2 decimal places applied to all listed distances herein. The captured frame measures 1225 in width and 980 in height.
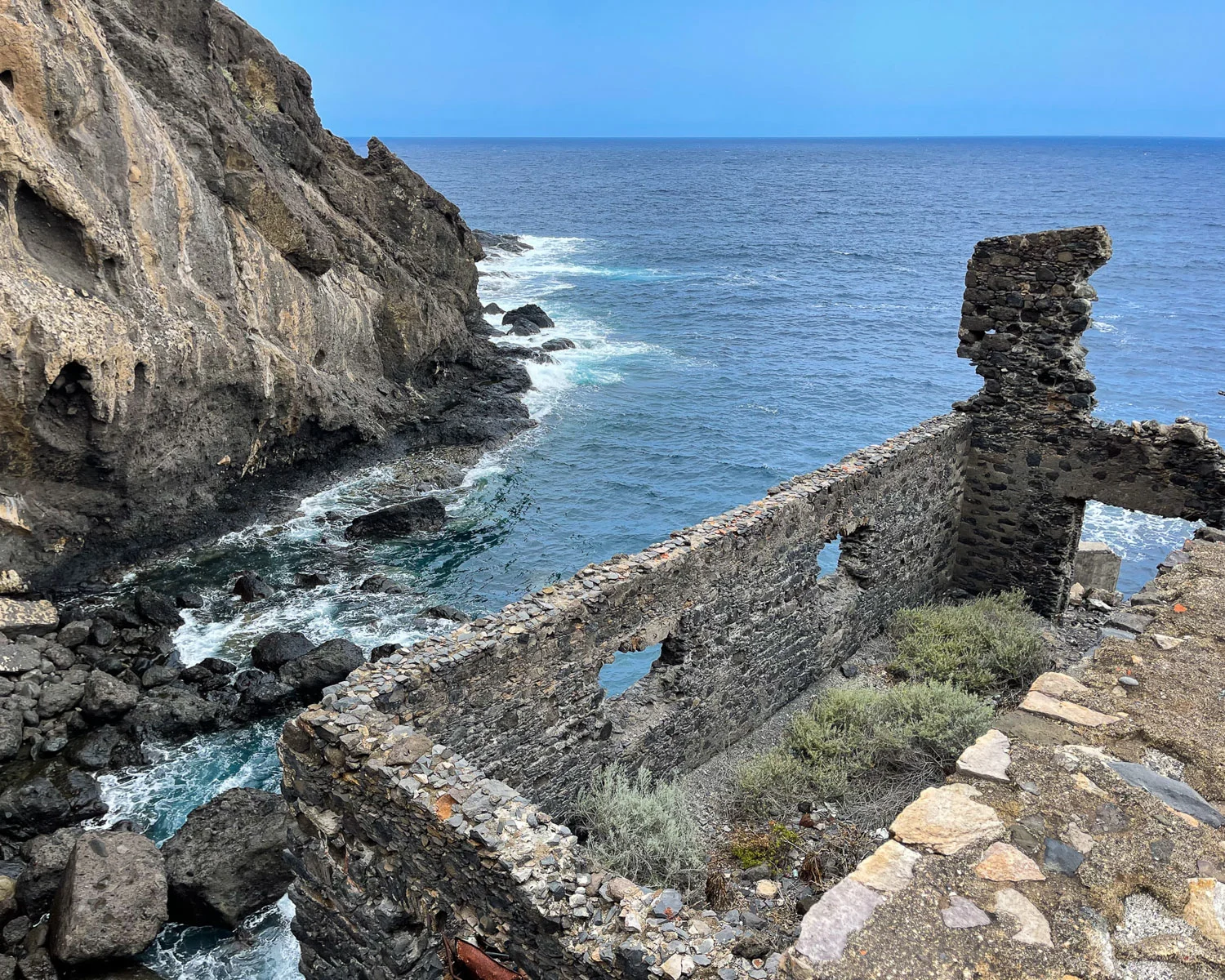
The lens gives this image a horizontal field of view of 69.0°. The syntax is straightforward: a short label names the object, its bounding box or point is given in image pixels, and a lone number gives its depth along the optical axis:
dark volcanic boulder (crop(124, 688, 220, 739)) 16.28
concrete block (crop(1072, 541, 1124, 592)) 20.17
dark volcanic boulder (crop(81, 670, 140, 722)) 16.11
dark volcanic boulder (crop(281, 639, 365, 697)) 17.75
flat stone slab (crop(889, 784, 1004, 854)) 6.09
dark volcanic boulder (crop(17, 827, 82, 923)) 11.79
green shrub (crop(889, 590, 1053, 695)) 12.04
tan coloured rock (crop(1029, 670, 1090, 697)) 7.73
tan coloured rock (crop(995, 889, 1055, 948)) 5.33
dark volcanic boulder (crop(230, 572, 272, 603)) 21.39
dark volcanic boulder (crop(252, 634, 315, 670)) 18.55
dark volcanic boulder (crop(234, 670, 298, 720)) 17.12
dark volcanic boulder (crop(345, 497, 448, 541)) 25.03
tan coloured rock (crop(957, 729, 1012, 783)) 6.73
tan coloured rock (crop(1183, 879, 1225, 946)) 5.35
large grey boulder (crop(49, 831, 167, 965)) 10.79
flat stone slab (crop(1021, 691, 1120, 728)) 7.33
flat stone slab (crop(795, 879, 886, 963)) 5.27
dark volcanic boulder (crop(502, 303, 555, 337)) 47.69
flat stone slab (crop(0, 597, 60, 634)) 18.11
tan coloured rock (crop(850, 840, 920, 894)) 5.74
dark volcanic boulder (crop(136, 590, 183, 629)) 19.67
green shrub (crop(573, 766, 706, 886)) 8.90
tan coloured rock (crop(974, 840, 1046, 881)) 5.79
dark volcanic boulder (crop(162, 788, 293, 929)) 11.89
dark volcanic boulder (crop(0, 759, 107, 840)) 13.62
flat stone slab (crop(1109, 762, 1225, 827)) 6.31
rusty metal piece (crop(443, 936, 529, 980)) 6.39
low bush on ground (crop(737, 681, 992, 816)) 10.01
